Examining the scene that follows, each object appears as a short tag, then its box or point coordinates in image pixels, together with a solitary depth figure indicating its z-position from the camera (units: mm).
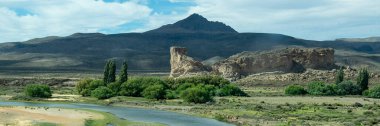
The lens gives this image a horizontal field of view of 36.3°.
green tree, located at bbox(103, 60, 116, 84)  118375
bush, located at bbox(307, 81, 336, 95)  122000
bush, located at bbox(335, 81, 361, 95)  121562
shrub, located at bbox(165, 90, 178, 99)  110875
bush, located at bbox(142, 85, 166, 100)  109000
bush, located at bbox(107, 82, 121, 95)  113750
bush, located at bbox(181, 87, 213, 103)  99812
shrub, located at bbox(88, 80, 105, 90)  118519
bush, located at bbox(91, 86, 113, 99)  110812
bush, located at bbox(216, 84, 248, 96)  115688
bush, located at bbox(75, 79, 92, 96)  120619
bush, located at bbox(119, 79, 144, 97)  112875
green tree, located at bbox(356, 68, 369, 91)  119569
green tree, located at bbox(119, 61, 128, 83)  116375
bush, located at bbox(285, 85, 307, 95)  121812
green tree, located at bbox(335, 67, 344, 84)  129275
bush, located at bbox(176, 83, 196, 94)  114562
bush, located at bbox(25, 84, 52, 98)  113875
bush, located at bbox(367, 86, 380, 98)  113125
